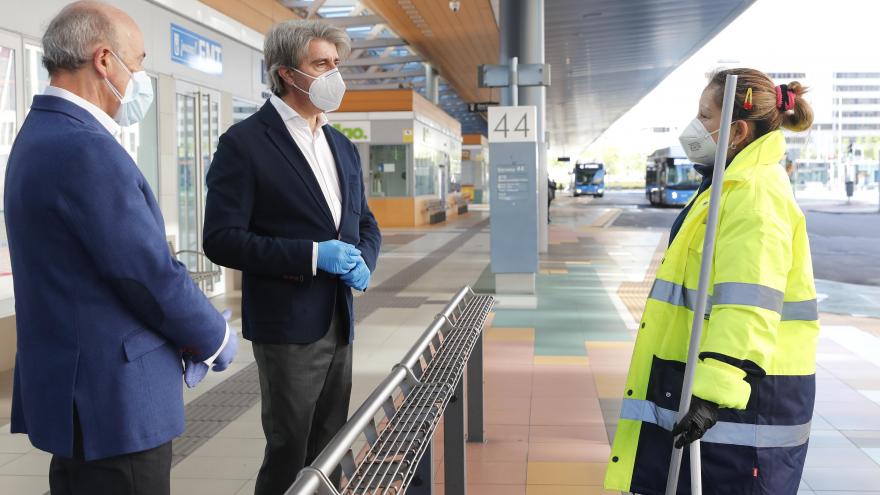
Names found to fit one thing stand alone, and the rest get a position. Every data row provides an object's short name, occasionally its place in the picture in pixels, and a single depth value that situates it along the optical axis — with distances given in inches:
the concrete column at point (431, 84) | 1177.2
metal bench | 77.0
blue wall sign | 377.4
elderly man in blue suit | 73.7
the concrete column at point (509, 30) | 489.4
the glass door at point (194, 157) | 383.5
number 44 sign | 413.4
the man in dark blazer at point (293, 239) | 103.0
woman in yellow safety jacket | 85.4
